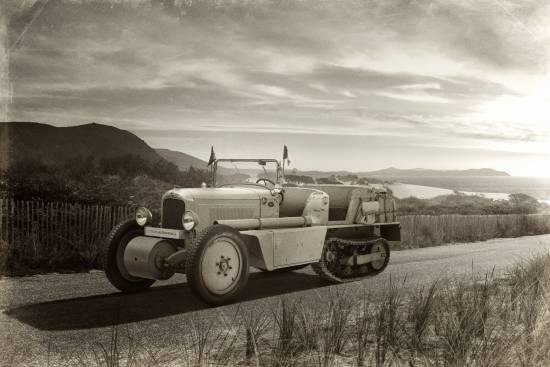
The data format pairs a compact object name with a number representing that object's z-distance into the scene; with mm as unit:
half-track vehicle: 6504
